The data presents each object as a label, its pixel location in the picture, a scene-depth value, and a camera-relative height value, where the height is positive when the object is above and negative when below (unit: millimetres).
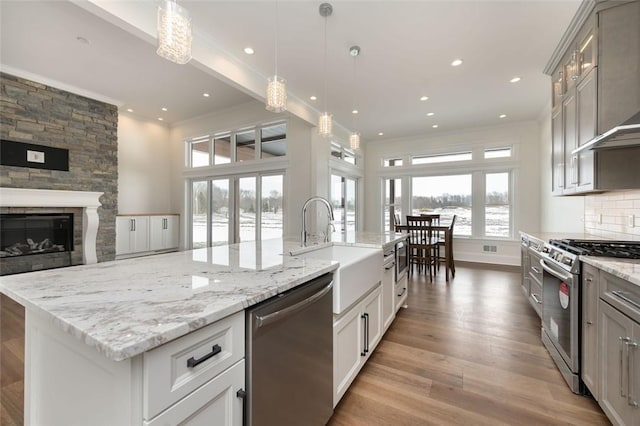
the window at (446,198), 6070 +345
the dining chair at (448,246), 4520 -603
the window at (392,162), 6844 +1313
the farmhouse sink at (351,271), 1473 -397
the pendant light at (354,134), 2998 +963
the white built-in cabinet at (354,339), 1538 -856
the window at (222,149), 6090 +1464
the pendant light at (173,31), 1462 +1031
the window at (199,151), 6430 +1497
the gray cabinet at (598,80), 1963 +1074
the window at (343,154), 5860 +1382
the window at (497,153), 5637 +1295
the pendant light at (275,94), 2158 +972
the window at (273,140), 5391 +1491
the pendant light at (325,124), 2738 +917
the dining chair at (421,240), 4539 -509
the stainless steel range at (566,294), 1718 -603
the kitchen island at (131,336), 635 -343
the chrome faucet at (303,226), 2114 -128
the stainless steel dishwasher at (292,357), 929 -606
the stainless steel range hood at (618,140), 1710 +509
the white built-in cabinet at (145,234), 5629 -526
